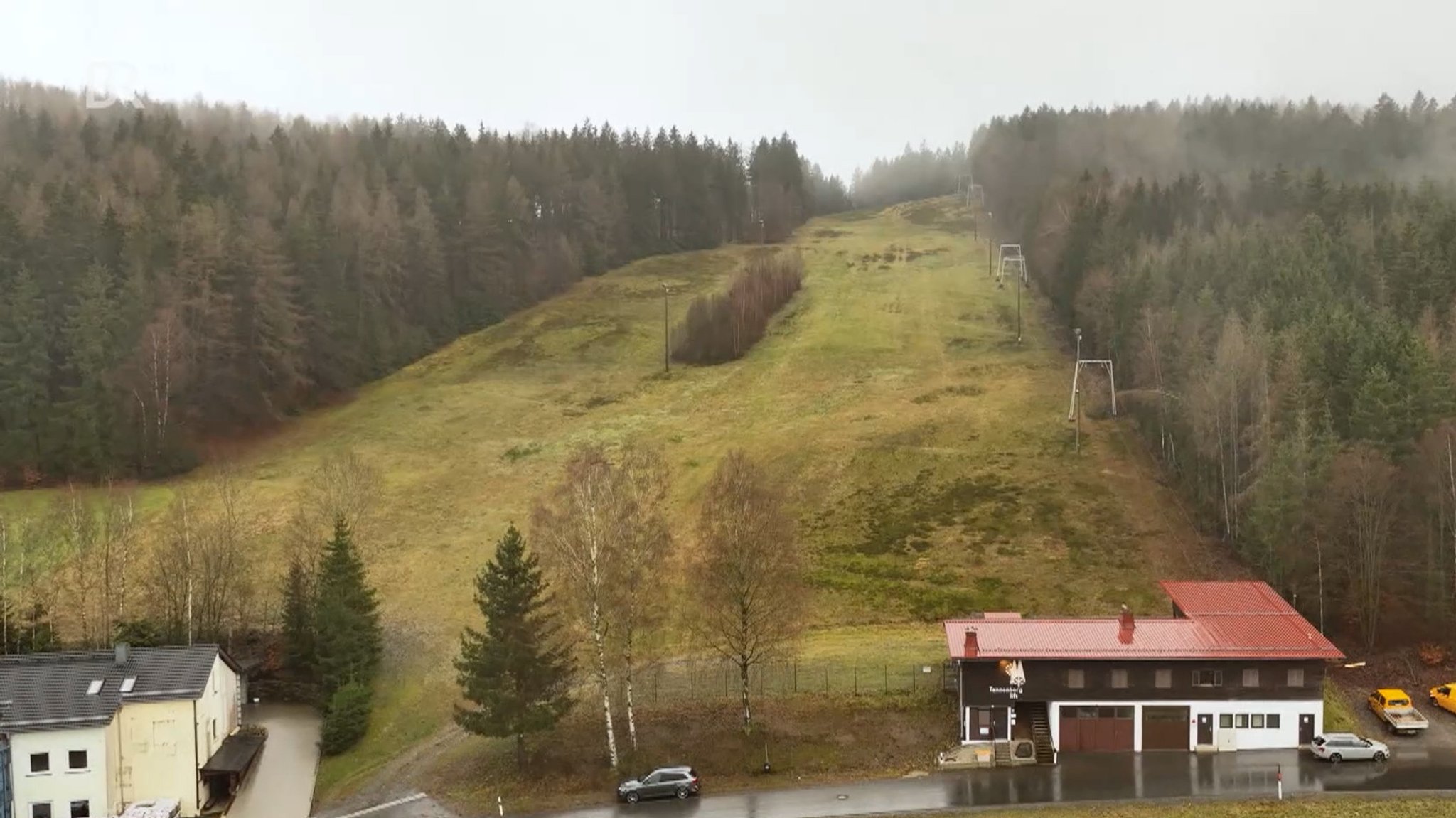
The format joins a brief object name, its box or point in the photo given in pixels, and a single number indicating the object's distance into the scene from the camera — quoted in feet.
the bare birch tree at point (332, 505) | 196.13
